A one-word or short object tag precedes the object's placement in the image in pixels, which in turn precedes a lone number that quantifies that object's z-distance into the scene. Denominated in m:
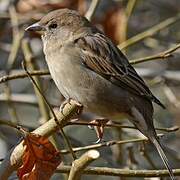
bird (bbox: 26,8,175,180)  7.55
